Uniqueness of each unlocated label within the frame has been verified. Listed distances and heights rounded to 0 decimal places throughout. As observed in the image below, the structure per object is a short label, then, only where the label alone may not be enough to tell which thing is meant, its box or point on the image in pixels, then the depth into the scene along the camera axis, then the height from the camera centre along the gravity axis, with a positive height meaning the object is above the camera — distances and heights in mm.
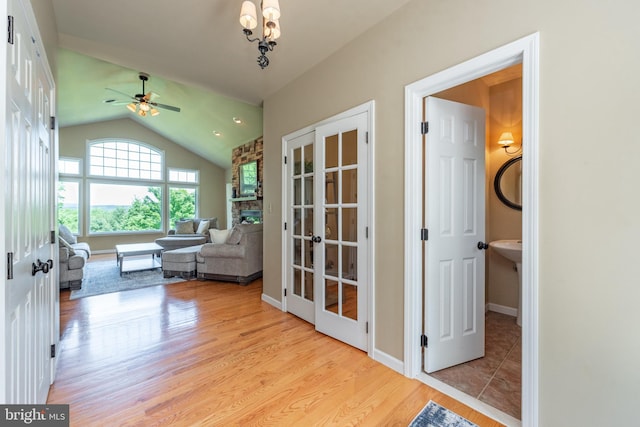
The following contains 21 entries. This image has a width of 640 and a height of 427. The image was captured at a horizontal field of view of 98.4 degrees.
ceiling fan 4820 +1989
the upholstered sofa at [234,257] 4613 -749
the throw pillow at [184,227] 7848 -393
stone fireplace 7207 +958
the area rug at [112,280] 4148 -1144
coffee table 5260 -785
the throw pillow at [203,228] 7764 -417
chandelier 1484 +1096
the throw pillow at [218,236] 4926 -409
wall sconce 3062 +814
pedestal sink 2576 -353
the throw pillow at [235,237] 4629 -401
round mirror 3117 +341
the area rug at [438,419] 1574 -1206
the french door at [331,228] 2410 -147
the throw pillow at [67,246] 4105 -500
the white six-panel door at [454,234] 2035 -161
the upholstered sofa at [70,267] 4039 -799
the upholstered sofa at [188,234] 6664 -577
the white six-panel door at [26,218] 1006 -23
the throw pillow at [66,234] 5359 -407
